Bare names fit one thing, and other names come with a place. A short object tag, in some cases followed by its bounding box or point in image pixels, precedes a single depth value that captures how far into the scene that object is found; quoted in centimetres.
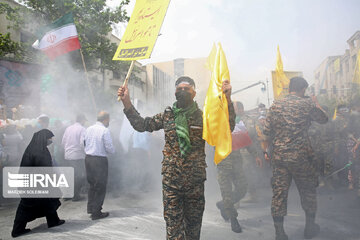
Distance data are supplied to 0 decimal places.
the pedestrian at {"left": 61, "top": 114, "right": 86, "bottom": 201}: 615
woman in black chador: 420
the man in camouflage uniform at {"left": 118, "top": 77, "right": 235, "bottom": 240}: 250
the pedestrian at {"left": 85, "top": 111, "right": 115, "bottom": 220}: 485
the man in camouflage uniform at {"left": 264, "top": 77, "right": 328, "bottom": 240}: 342
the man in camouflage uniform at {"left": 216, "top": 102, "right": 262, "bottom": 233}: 419
